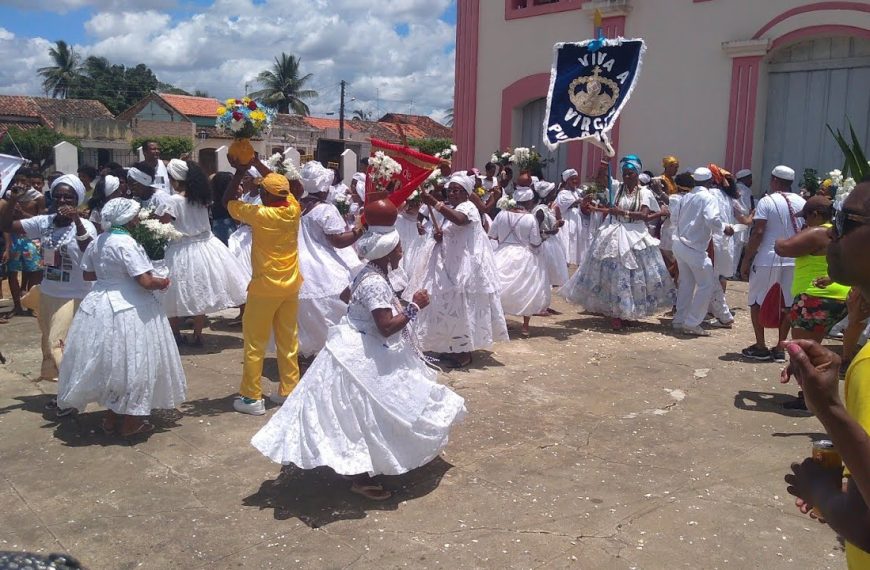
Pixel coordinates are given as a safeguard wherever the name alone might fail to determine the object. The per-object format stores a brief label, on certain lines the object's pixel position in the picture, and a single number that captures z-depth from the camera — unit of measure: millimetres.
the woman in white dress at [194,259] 7359
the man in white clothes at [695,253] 8602
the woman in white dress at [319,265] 6898
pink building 12203
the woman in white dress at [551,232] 8641
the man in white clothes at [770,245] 7258
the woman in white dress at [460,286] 7148
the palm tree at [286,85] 64062
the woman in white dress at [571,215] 11961
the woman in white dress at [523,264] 8383
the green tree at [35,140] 38031
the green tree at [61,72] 72250
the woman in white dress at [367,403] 4219
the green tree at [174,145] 42812
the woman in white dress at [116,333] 5113
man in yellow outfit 5703
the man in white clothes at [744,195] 11770
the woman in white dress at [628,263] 8773
